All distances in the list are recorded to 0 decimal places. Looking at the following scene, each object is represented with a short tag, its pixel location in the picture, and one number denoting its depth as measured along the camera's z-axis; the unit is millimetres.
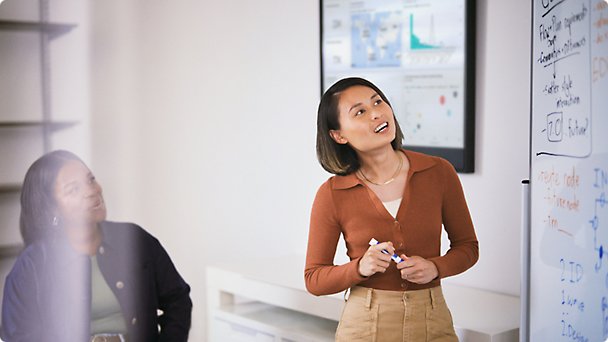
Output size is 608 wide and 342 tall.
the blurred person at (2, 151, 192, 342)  1703
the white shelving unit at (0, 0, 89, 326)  1733
